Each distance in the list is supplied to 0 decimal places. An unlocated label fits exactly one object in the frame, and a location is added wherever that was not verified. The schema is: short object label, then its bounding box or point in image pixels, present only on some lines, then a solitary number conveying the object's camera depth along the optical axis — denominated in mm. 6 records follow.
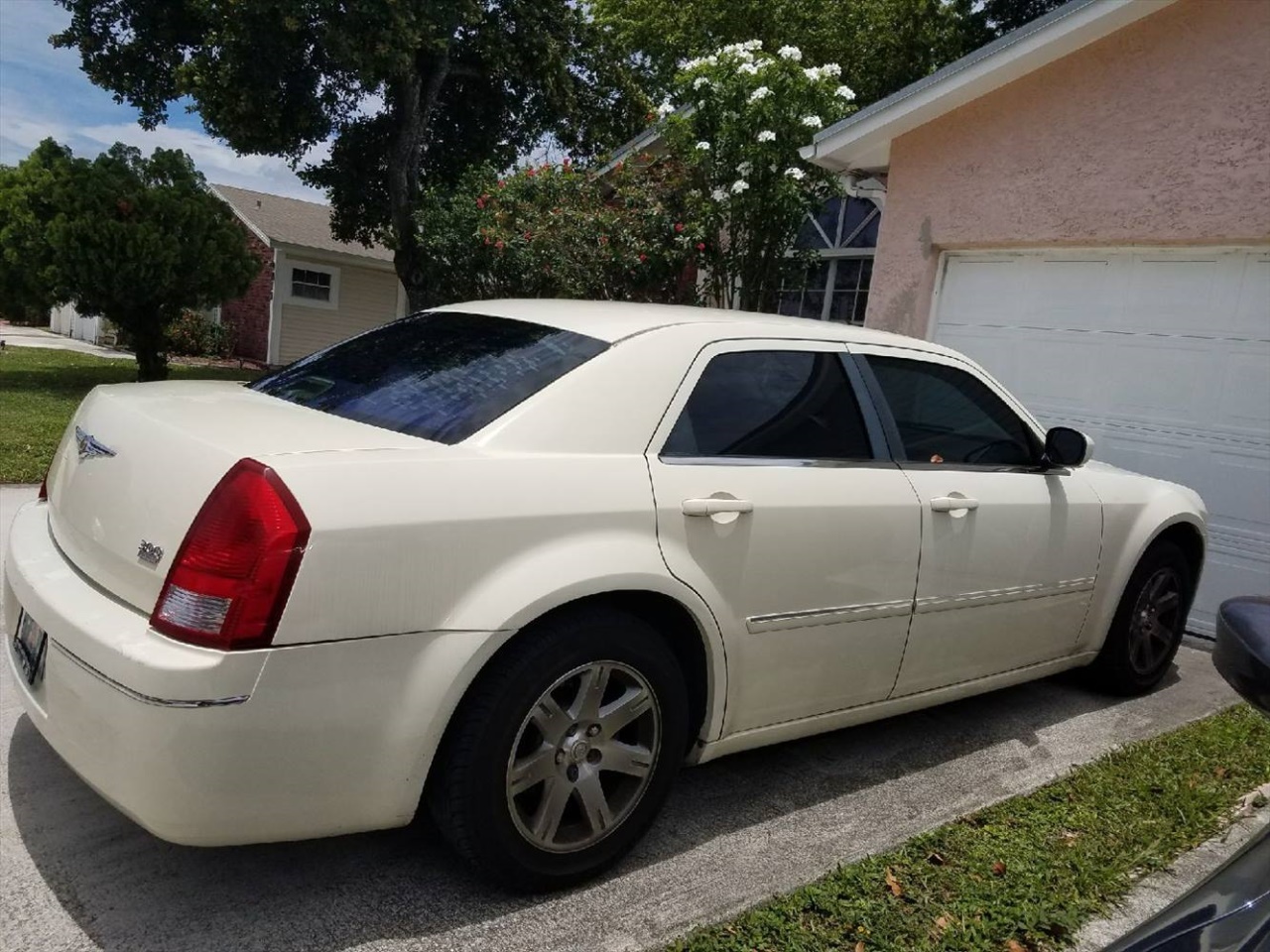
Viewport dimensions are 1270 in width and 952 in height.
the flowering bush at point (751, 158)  9617
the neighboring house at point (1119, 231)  6477
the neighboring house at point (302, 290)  22578
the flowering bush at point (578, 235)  10164
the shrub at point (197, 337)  23250
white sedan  2268
